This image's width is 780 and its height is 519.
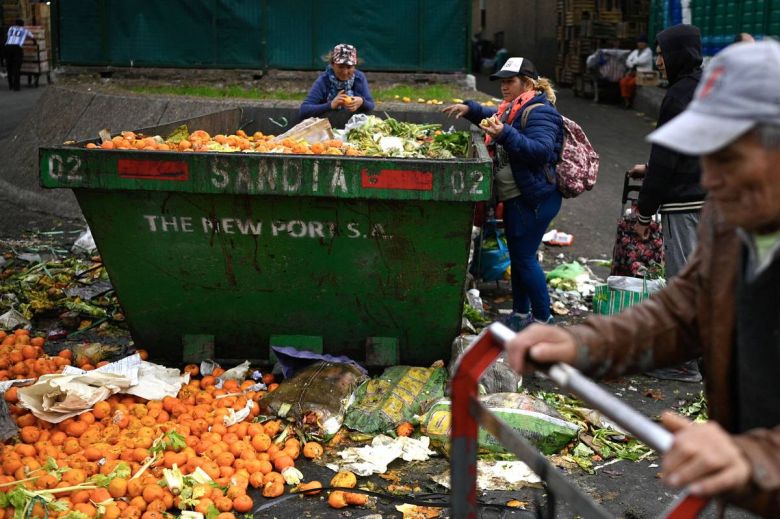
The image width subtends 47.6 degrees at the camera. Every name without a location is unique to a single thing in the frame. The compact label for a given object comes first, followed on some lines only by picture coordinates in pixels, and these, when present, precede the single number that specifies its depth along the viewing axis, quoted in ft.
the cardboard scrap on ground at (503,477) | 14.10
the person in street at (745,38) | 23.99
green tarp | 44.34
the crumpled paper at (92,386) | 15.14
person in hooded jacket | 17.17
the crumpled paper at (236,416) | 15.64
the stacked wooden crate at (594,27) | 73.82
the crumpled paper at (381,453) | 14.62
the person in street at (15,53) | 77.51
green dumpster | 15.69
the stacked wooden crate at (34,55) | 87.90
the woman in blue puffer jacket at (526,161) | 18.63
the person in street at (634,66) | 66.03
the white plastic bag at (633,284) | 20.24
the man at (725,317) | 5.30
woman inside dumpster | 23.98
